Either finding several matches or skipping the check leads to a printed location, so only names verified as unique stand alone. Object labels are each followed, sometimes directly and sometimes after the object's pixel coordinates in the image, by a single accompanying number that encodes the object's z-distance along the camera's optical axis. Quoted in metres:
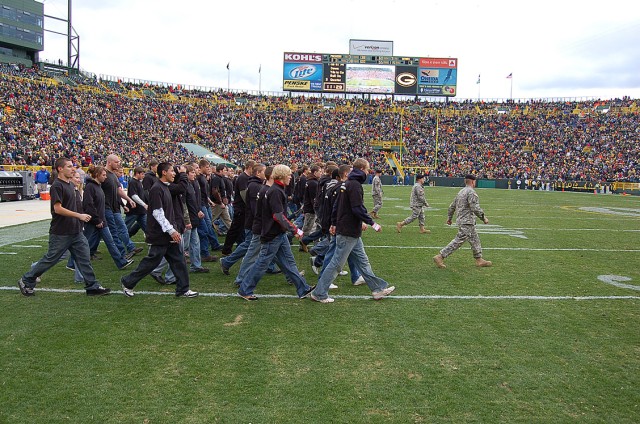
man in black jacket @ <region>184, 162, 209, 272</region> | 8.45
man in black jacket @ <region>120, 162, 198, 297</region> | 6.52
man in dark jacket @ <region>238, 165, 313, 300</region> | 6.61
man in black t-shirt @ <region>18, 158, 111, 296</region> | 6.61
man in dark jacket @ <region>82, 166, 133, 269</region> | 8.06
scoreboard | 59.34
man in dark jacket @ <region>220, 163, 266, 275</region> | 7.93
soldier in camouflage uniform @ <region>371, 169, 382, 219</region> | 16.25
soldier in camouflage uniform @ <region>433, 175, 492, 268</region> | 9.02
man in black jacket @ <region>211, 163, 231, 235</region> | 10.71
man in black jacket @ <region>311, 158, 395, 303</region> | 6.58
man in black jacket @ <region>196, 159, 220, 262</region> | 9.72
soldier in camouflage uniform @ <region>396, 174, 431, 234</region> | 13.62
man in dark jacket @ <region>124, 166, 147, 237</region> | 10.28
